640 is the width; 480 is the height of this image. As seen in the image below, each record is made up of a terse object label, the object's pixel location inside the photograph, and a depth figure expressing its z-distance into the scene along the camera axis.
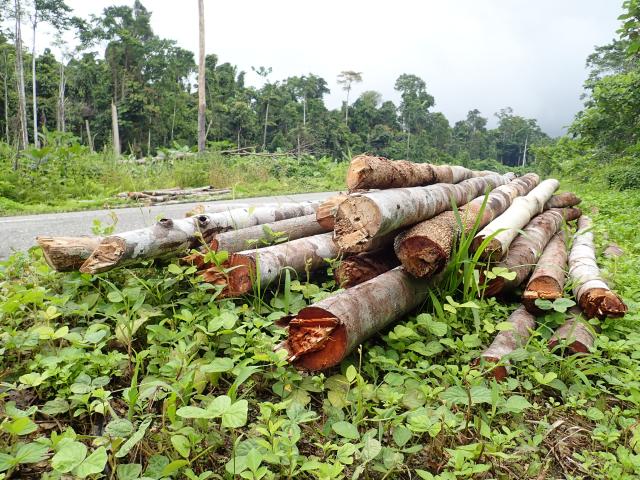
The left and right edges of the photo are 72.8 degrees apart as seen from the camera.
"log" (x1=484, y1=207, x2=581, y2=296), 2.97
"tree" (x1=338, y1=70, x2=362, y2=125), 65.44
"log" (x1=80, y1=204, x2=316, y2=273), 2.53
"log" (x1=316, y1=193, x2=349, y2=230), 3.57
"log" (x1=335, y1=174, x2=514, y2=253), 2.57
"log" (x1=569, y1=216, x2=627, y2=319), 2.67
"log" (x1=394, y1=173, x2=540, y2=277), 2.66
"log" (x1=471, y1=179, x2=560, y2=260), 2.91
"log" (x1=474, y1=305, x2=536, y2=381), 2.21
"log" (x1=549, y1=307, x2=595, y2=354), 2.41
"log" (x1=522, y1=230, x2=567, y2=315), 2.78
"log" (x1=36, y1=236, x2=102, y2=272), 2.60
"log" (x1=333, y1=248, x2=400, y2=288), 2.86
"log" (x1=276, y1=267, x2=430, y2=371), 2.07
